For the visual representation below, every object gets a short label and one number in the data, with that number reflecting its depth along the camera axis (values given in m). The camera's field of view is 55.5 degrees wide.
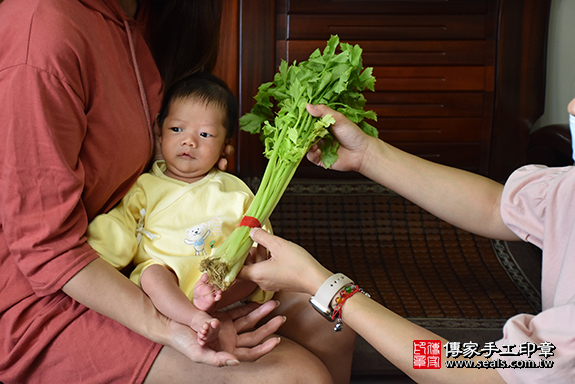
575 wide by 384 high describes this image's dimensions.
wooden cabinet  2.30
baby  1.32
